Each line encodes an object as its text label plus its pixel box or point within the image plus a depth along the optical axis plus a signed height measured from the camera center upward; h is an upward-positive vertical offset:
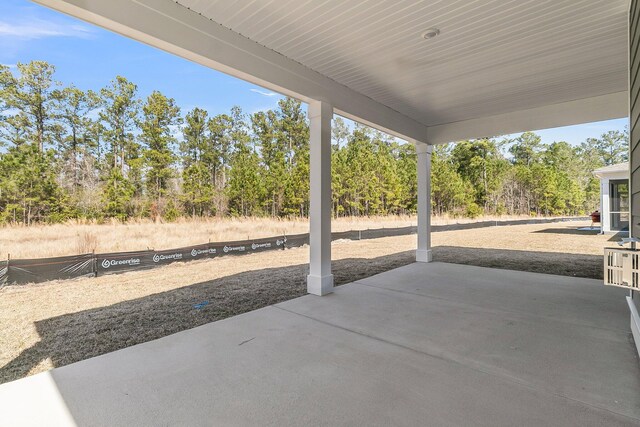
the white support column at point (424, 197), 6.23 +0.27
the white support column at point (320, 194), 3.92 +0.23
